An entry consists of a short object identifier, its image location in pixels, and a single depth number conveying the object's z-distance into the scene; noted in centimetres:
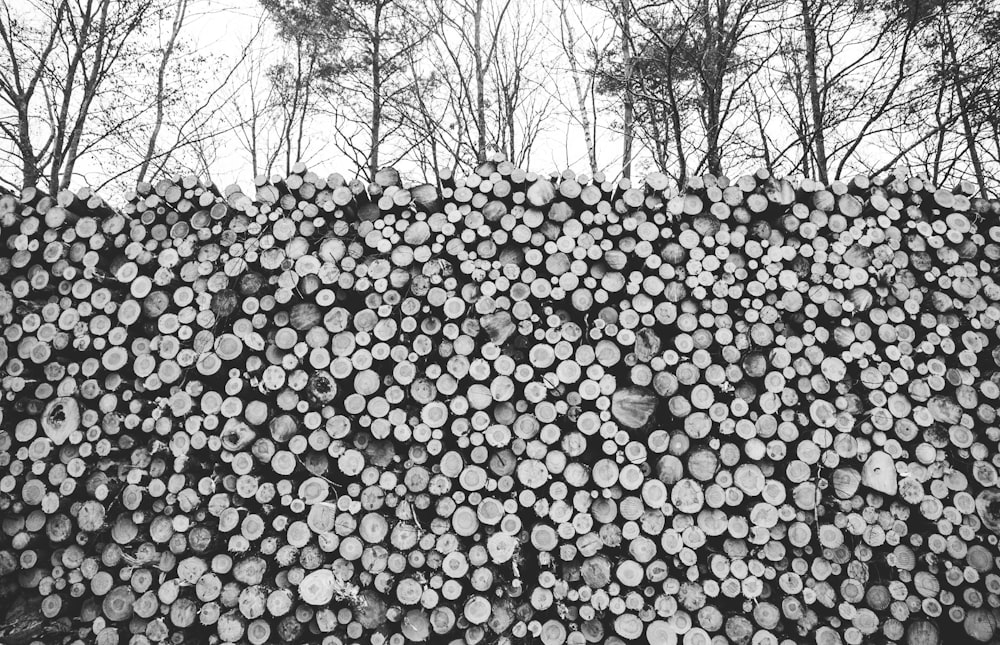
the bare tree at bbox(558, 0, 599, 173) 644
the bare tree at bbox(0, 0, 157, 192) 546
